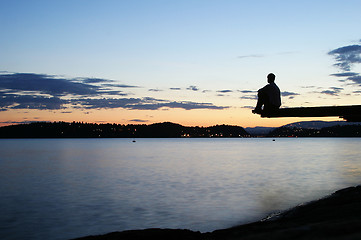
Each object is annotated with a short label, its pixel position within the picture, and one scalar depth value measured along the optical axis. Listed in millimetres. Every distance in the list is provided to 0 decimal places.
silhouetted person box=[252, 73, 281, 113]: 13883
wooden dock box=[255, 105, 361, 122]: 13781
